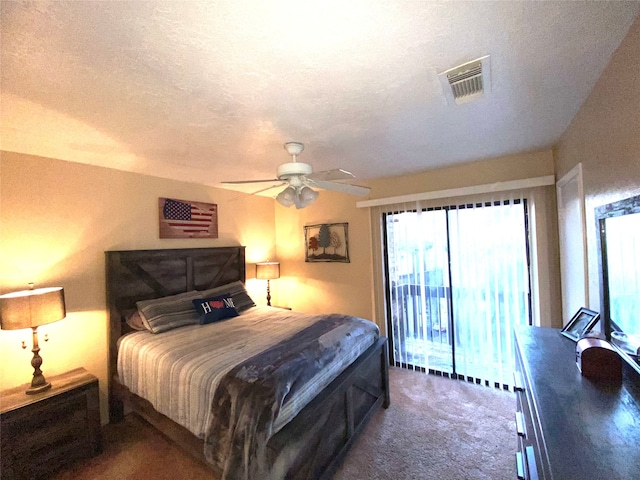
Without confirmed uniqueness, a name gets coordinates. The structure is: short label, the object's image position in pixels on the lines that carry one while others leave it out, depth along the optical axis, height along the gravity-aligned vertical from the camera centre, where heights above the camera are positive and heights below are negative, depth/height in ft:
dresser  2.59 -2.19
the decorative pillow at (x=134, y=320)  8.38 -2.17
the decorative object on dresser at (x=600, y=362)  3.88 -1.89
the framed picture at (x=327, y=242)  12.35 +0.12
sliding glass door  9.00 -1.71
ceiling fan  6.08 +1.59
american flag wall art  10.09 +1.27
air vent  4.12 +2.69
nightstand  5.66 -4.00
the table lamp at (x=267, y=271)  12.87 -1.16
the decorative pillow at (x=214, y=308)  9.20 -2.17
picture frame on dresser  5.09 -1.78
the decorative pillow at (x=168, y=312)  8.25 -2.03
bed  4.82 -3.53
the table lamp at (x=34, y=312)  5.97 -1.32
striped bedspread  5.56 -2.73
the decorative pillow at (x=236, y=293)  10.51 -1.82
